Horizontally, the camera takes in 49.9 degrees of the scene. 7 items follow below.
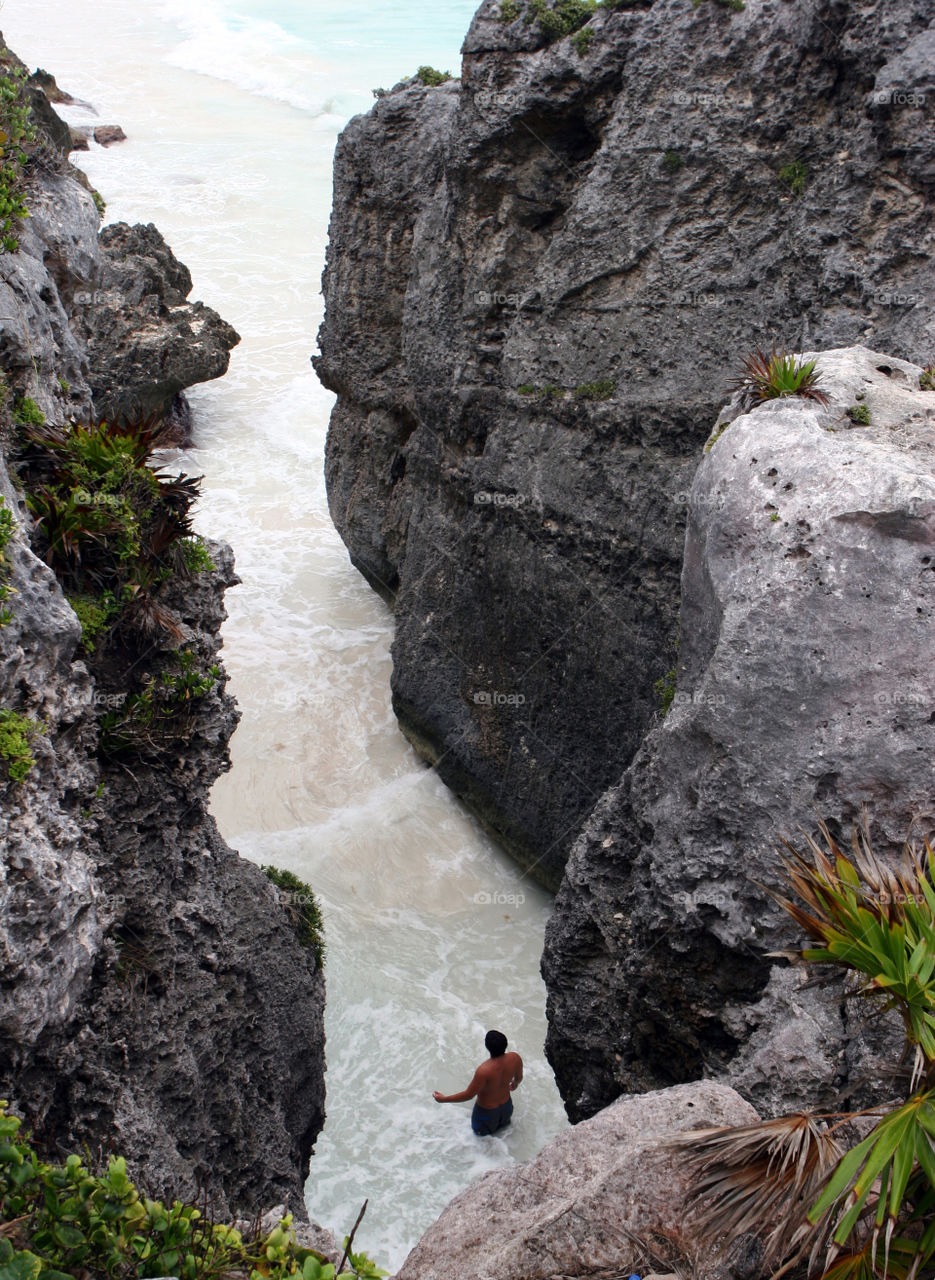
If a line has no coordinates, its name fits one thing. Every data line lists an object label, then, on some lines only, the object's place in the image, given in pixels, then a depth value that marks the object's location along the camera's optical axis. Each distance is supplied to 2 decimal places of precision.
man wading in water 8.30
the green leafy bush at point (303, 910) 7.80
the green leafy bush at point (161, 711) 5.82
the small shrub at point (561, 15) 9.56
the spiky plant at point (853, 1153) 3.49
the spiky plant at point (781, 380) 5.98
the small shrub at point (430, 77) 12.84
